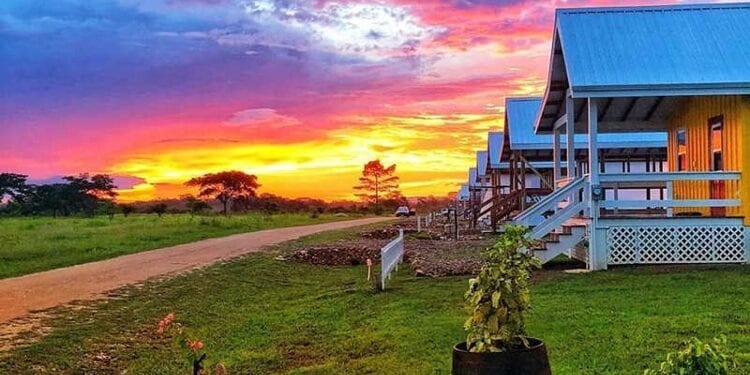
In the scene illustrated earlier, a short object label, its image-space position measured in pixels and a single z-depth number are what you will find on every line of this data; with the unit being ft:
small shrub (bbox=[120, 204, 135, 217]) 202.07
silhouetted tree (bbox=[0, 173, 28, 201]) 233.55
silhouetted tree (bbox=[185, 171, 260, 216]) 294.87
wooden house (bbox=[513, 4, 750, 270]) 50.26
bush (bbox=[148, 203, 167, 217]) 197.93
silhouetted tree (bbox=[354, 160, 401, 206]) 357.61
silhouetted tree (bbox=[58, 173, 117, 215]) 247.50
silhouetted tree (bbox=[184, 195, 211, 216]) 213.46
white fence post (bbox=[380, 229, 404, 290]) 47.34
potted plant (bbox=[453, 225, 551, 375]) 15.87
